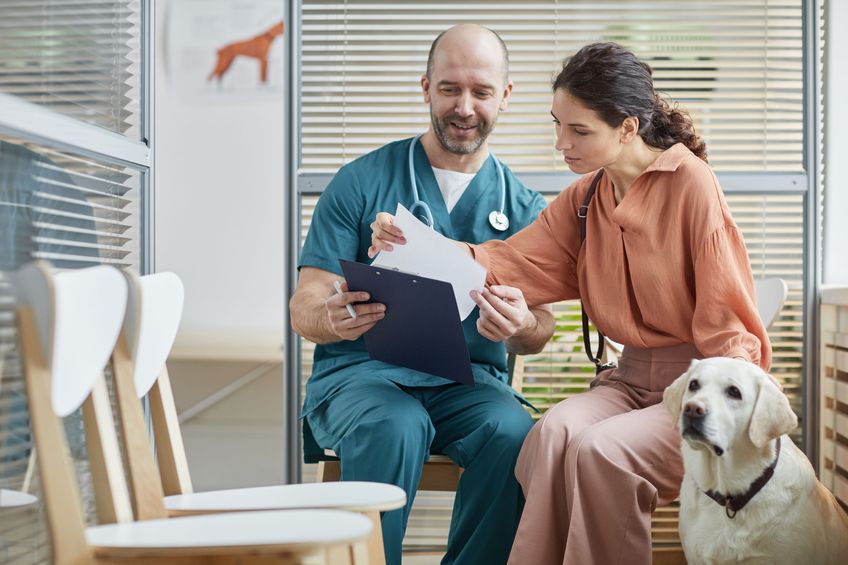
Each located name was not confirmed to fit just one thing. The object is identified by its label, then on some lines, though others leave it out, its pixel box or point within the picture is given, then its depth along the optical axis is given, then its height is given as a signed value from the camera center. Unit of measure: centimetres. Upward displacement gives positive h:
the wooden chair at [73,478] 294 -26
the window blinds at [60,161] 333 +18
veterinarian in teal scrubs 375 -15
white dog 340 -37
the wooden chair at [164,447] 320 -29
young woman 352 -5
